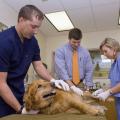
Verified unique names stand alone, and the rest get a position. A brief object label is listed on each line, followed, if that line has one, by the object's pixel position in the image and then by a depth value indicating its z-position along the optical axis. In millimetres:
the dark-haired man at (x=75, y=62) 2506
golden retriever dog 1146
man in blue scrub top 1344
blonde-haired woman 1991
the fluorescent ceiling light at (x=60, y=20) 4127
